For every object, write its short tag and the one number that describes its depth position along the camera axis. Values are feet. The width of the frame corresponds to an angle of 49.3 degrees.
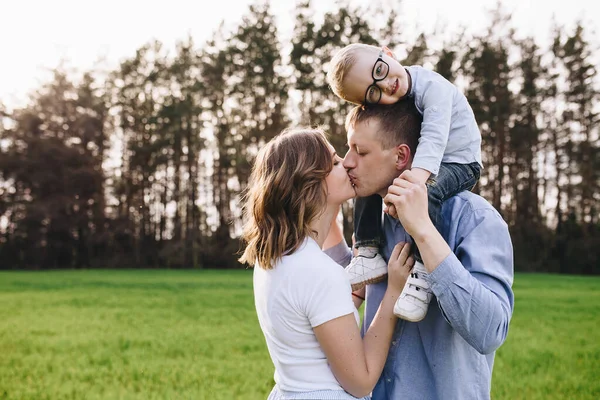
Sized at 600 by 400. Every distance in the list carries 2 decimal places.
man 7.02
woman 7.93
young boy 9.02
